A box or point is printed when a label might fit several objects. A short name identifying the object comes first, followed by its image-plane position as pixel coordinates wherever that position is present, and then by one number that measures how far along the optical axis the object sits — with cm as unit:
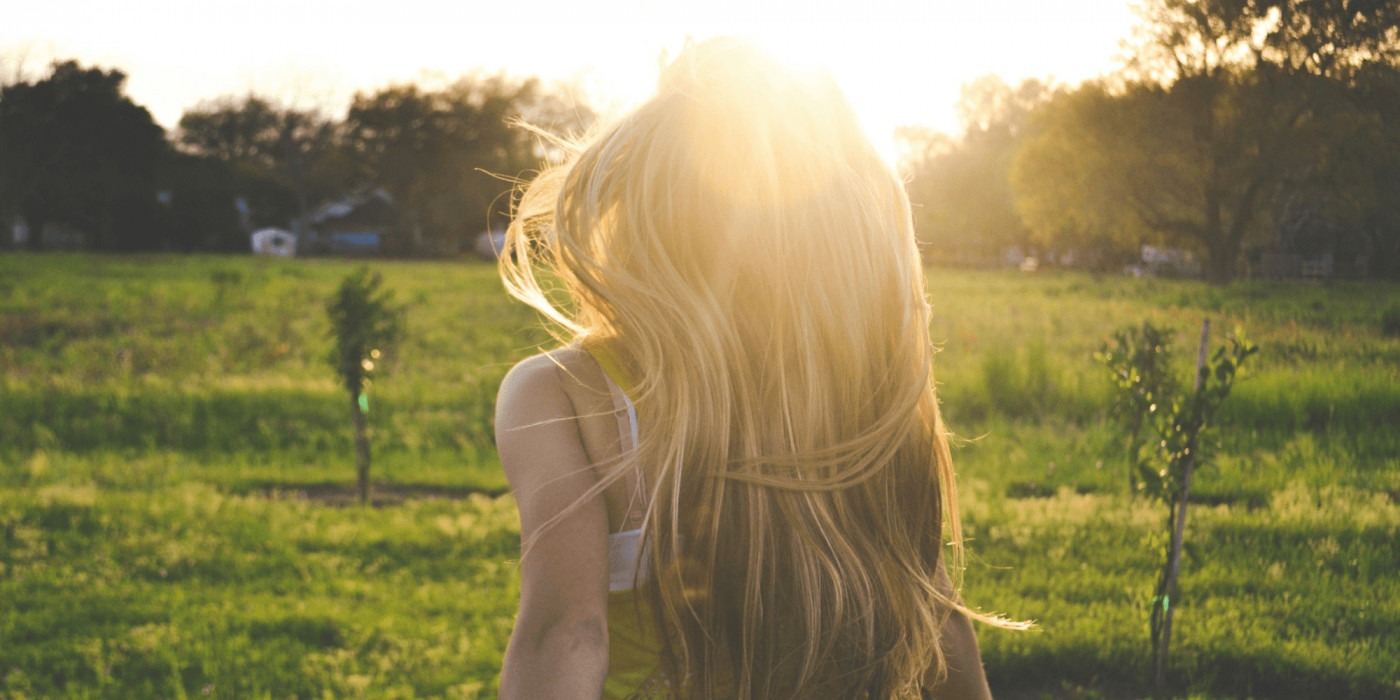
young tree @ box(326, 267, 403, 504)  955
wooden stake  387
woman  143
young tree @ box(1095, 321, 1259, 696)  389
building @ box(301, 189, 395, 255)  7550
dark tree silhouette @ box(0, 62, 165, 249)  3600
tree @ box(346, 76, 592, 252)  6631
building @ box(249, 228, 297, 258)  6844
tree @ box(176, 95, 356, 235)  6363
